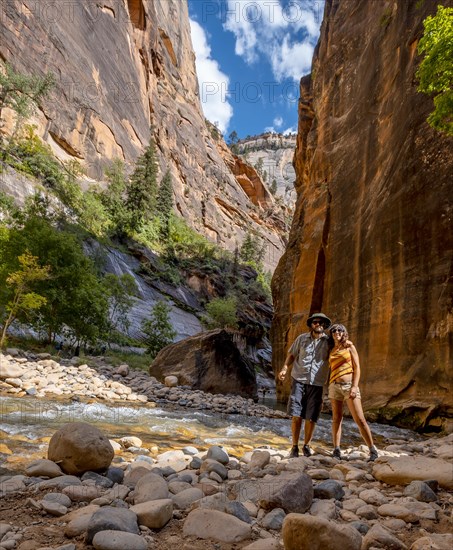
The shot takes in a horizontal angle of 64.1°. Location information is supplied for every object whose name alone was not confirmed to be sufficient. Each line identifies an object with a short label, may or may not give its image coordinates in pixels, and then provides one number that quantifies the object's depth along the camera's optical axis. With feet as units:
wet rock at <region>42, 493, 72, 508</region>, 9.02
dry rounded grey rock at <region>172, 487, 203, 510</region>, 9.46
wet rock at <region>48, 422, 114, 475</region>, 11.50
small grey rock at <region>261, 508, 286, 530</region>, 8.48
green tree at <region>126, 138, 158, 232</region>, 133.90
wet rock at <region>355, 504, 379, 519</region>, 9.04
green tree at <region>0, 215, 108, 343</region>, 53.26
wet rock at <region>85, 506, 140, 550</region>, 7.23
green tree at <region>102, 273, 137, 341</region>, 83.66
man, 16.89
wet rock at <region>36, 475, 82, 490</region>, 9.97
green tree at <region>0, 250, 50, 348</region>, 45.44
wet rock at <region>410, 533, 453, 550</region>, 6.69
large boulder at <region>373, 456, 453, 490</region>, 11.48
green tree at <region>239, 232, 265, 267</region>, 197.77
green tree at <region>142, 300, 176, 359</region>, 81.10
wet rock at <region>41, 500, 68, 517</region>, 8.45
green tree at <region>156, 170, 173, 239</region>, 154.27
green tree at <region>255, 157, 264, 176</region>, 336.27
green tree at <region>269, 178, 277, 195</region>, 310.41
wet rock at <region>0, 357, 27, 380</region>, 34.27
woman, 16.52
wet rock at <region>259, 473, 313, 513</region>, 9.36
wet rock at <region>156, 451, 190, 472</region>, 13.51
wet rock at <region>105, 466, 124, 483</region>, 11.45
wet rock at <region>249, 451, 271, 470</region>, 14.08
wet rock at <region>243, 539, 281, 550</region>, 6.98
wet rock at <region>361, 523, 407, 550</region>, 7.08
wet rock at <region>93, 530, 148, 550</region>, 6.79
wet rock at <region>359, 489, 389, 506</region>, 10.04
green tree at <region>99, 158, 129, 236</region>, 126.93
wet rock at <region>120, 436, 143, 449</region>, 17.40
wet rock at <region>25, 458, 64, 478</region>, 11.12
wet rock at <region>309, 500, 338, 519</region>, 9.09
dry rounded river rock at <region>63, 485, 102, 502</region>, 9.47
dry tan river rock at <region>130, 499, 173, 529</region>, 8.16
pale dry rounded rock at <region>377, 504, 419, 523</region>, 8.68
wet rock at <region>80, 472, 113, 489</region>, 10.75
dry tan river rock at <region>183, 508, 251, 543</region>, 7.73
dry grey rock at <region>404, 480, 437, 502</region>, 10.01
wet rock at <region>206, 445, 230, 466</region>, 14.46
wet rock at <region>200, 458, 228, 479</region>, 12.59
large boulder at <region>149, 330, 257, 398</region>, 49.34
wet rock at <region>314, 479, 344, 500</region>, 10.39
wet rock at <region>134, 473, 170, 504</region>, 9.60
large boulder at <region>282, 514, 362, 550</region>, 6.65
